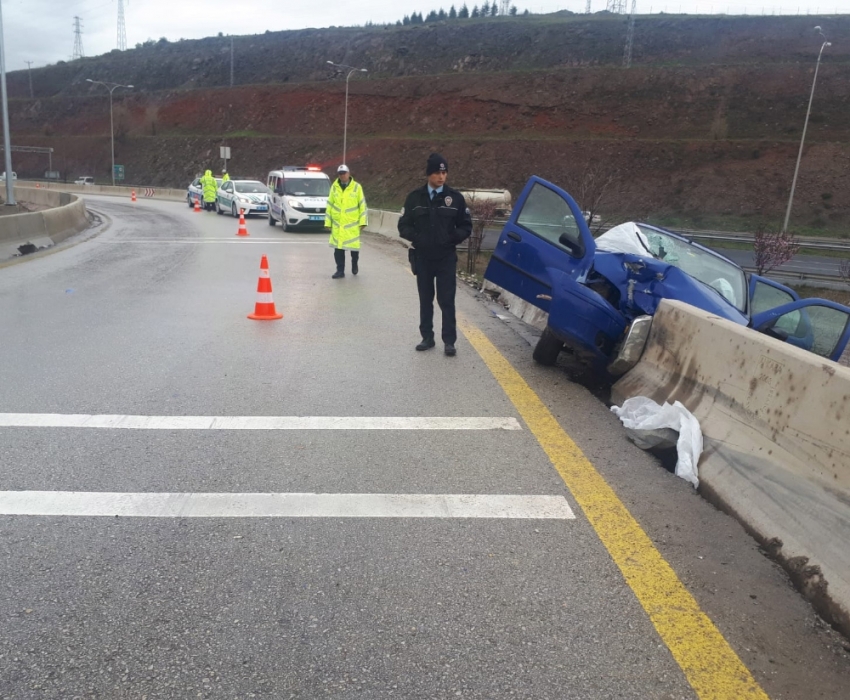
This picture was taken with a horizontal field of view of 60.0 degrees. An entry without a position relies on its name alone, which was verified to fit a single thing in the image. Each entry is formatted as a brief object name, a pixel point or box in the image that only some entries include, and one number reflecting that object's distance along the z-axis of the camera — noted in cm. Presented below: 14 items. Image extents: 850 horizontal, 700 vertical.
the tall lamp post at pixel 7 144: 2185
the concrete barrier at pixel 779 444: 320
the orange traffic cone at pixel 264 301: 916
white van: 2266
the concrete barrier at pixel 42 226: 1460
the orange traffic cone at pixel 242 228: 2130
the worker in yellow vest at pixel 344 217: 1260
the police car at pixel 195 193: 3666
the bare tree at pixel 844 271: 2041
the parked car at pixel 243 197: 2891
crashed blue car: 609
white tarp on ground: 446
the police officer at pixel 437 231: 728
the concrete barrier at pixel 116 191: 5297
